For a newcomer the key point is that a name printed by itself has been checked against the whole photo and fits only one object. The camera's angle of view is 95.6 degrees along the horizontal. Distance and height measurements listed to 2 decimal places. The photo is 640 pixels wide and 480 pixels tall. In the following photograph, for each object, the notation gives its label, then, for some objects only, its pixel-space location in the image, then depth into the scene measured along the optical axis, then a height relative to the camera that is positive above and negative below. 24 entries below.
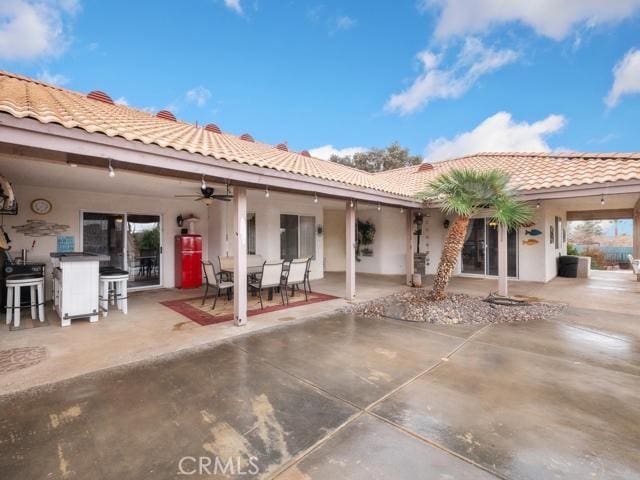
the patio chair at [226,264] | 7.31 -0.51
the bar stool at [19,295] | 4.98 -0.88
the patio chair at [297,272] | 6.82 -0.70
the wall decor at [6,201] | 4.41 +0.82
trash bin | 10.70 -0.91
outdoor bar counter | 5.00 -0.76
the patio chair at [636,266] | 9.19 -0.77
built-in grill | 5.35 -0.49
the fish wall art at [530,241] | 9.46 +0.03
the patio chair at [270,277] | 6.26 -0.74
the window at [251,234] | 9.27 +0.31
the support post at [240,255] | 5.08 -0.20
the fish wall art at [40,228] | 6.77 +0.39
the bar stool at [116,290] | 5.68 -0.93
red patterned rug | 5.68 -1.41
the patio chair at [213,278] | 6.27 -0.75
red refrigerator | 8.78 -0.52
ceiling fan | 5.70 +1.05
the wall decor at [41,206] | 6.93 +0.94
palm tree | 6.15 +0.90
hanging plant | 12.13 +0.34
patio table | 7.00 -0.68
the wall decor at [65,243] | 7.28 +0.04
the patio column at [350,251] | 7.04 -0.20
